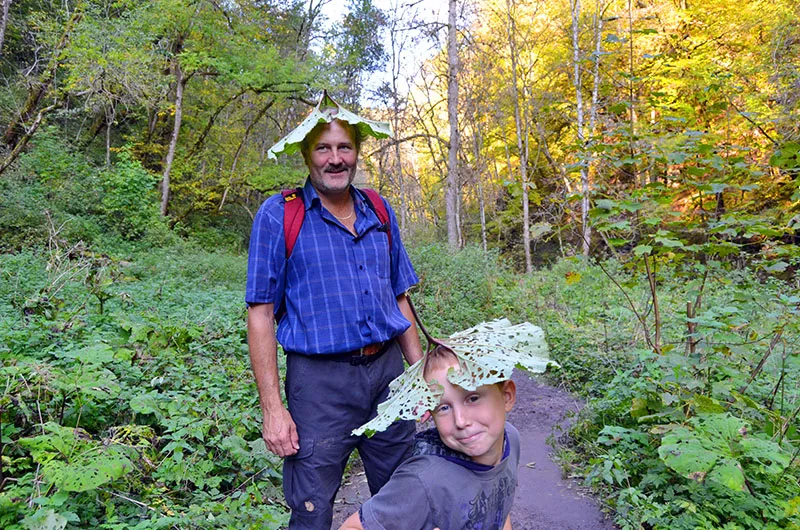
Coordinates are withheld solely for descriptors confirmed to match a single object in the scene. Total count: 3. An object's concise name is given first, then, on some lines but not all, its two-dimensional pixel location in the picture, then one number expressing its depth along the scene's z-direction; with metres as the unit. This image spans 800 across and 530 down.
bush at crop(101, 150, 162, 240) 15.08
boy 1.40
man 1.97
